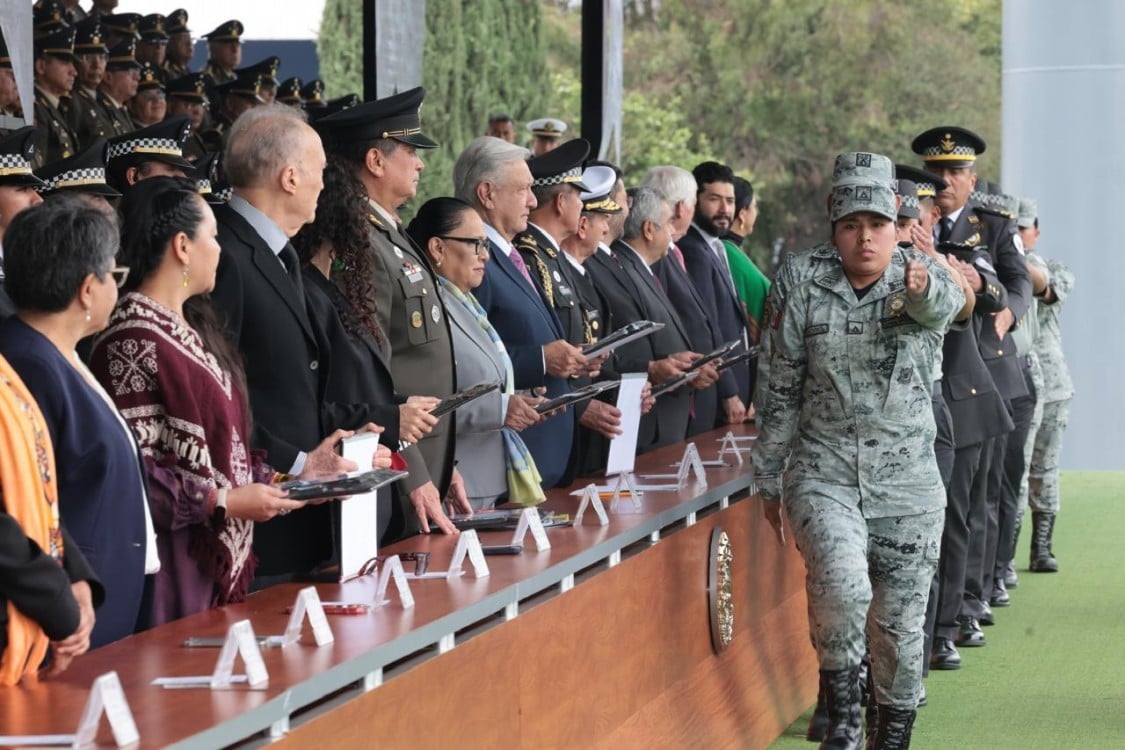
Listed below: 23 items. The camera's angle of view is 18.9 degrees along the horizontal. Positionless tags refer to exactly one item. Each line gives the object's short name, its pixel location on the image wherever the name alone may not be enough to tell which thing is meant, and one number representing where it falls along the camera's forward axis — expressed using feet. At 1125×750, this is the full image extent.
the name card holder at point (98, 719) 12.87
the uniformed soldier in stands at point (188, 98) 52.23
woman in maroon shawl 18.35
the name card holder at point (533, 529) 22.29
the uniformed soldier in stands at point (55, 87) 43.77
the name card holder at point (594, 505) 24.48
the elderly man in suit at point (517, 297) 29.25
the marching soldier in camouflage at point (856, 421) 26.50
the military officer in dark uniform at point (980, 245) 37.68
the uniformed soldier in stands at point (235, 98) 54.37
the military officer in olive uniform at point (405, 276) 23.71
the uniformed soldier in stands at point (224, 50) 59.91
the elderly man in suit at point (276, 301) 20.52
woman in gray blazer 26.68
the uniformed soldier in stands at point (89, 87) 45.67
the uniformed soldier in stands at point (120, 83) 47.78
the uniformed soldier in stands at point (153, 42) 55.46
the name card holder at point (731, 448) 33.41
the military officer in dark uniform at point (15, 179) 24.32
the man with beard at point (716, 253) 44.03
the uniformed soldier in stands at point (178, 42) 58.14
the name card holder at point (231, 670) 14.66
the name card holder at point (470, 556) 19.85
